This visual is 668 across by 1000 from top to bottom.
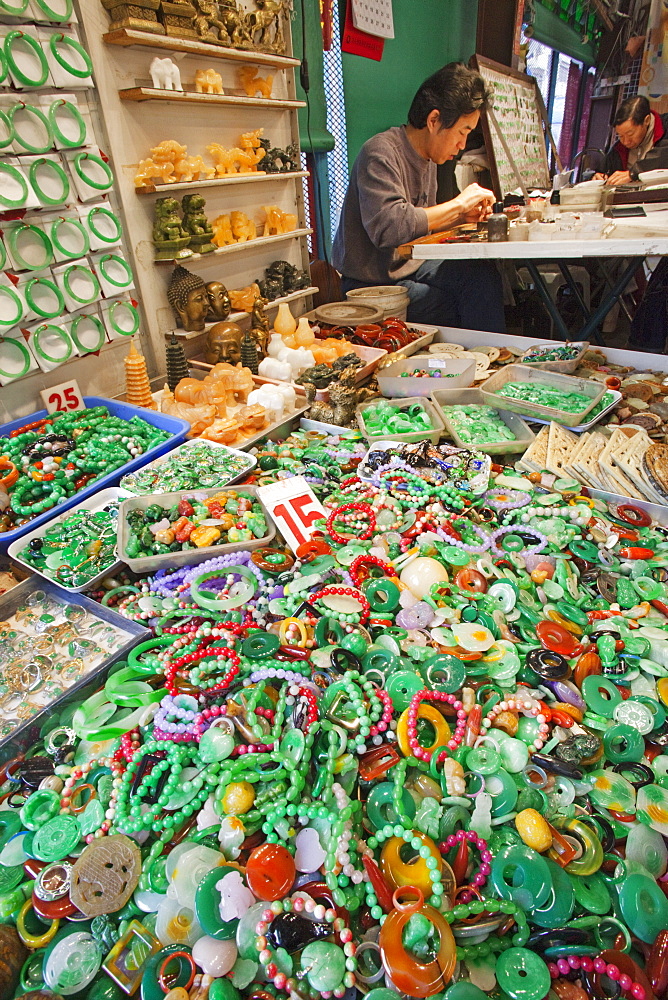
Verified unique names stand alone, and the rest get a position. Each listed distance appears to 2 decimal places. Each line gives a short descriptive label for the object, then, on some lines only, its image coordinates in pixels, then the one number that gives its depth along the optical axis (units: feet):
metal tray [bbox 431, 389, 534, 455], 5.90
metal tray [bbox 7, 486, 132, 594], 4.34
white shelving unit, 6.50
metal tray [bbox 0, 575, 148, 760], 3.34
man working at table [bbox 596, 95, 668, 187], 15.83
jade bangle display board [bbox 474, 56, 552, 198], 13.41
